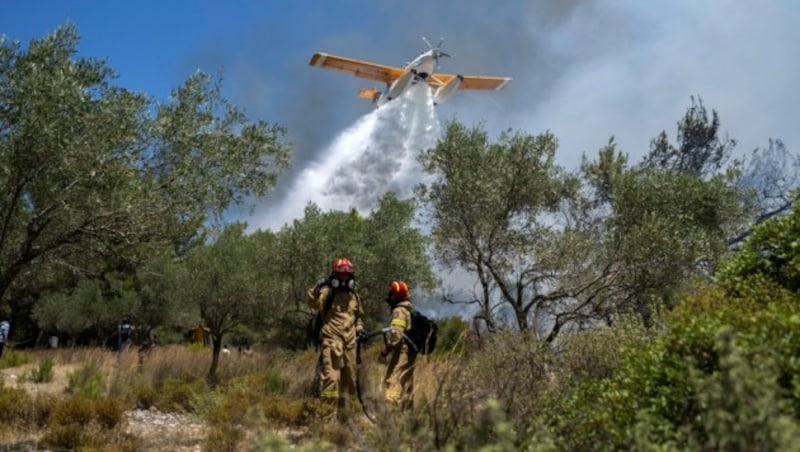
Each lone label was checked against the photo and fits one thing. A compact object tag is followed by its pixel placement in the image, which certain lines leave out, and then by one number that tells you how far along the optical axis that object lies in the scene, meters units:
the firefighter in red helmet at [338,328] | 8.30
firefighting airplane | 32.31
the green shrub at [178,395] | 10.26
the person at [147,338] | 22.76
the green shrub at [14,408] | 7.68
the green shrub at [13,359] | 16.89
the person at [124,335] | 22.86
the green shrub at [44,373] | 13.09
